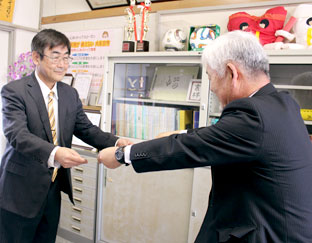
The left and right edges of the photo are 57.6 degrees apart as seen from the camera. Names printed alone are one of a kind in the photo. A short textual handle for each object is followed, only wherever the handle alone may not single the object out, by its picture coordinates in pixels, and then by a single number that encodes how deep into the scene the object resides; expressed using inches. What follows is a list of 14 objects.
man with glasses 57.7
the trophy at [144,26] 92.2
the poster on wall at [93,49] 116.8
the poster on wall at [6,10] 124.0
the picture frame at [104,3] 112.5
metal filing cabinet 104.2
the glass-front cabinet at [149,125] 86.1
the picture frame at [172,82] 92.0
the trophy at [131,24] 98.0
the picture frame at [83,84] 121.2
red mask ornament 80.3
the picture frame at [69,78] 127.7
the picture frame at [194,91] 88.0
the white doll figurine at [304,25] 73.7
